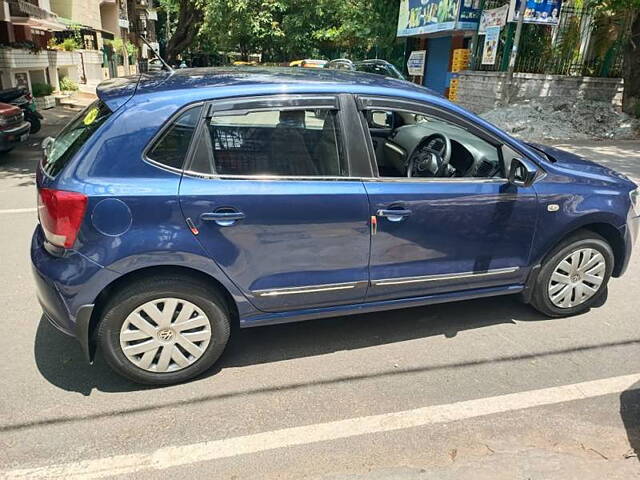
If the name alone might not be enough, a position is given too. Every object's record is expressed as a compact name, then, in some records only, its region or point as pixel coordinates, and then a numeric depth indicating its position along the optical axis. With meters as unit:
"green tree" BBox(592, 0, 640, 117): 10.62
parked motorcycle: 10.42
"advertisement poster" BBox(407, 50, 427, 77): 17.27
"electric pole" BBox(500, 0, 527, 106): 11.05
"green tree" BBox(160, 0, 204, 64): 25.41
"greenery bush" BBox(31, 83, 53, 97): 16.26
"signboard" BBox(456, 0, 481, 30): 13.46
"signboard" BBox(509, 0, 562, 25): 11.25
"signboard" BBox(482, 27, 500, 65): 12.59
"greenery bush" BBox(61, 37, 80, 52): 21.44
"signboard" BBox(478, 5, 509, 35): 12.06
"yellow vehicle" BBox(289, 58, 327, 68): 13.75
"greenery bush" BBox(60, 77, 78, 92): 19.98
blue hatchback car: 2.63
